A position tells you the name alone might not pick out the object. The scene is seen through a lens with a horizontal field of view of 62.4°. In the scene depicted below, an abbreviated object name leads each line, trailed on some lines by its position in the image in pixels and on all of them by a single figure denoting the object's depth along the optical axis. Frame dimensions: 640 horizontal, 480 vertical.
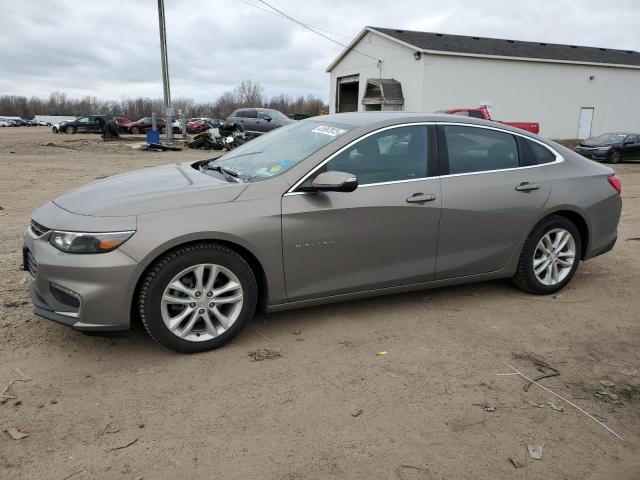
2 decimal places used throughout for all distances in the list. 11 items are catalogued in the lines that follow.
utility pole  22.25
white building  29.58
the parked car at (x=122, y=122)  45.79
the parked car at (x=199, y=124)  41.84
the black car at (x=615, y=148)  20.75
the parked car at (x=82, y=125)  37.62
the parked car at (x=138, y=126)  44.84
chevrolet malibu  3.25
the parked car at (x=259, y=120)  25.38
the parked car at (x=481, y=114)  18.20
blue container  22.69
